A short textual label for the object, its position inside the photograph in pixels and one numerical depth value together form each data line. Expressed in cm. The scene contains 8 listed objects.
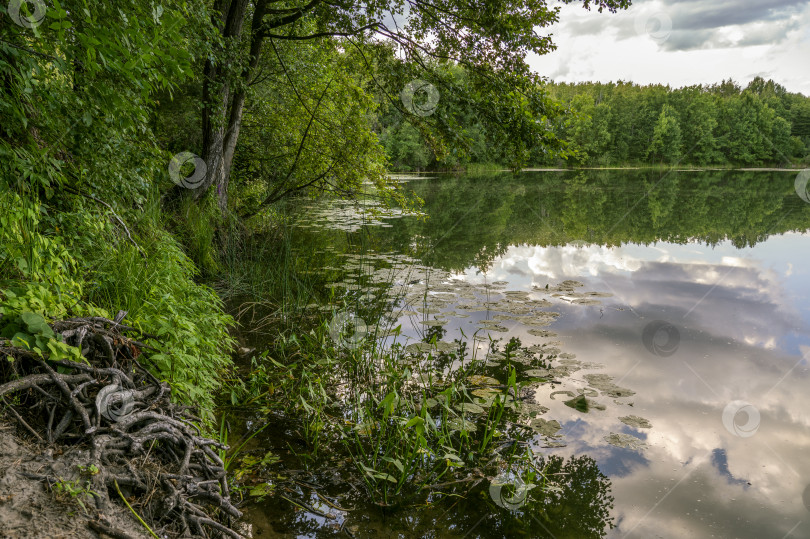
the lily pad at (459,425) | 360
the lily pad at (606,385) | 441
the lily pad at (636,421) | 389
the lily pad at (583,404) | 413
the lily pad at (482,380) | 441
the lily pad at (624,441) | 365
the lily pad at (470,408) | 382
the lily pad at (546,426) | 371
